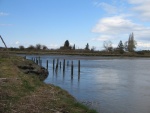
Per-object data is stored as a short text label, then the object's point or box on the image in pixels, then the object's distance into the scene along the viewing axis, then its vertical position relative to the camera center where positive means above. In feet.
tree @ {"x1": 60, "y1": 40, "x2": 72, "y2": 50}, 316.97 +10.91
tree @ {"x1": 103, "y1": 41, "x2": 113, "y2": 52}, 314.66 +7.07
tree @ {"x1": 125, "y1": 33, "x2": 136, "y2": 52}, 303.96 +15.26
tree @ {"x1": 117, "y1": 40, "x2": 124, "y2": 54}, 297.31 +8.81
